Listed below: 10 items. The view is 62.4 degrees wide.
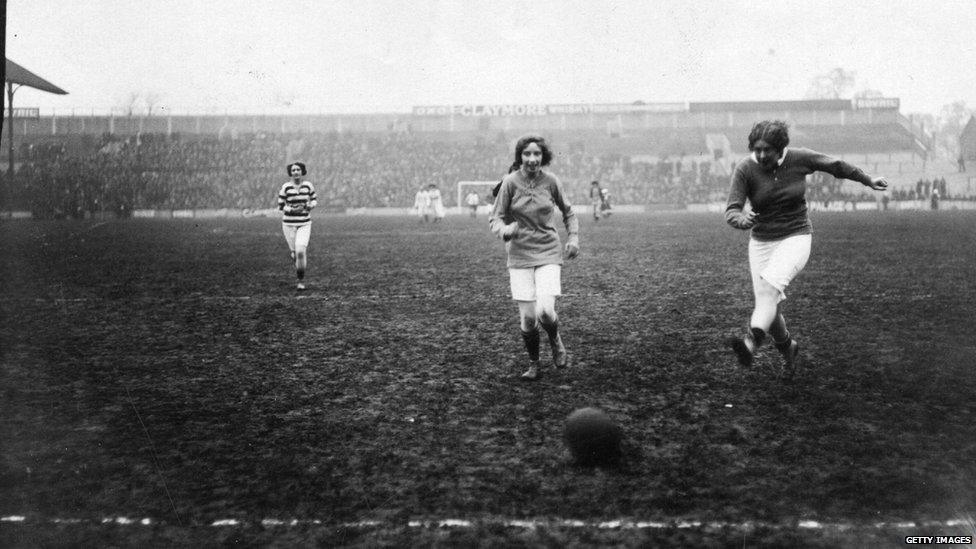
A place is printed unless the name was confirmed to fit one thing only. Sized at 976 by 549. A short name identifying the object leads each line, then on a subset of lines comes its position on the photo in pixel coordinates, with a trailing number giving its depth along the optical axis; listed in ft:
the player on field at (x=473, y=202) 145.22
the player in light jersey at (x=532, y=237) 21.38
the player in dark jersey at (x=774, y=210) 20.07
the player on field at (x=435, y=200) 125.90
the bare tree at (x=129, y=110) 204.23
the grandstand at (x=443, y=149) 173.27
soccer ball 14.26
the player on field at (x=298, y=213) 42.70
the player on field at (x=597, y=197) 117.39
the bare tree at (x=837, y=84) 298.97
